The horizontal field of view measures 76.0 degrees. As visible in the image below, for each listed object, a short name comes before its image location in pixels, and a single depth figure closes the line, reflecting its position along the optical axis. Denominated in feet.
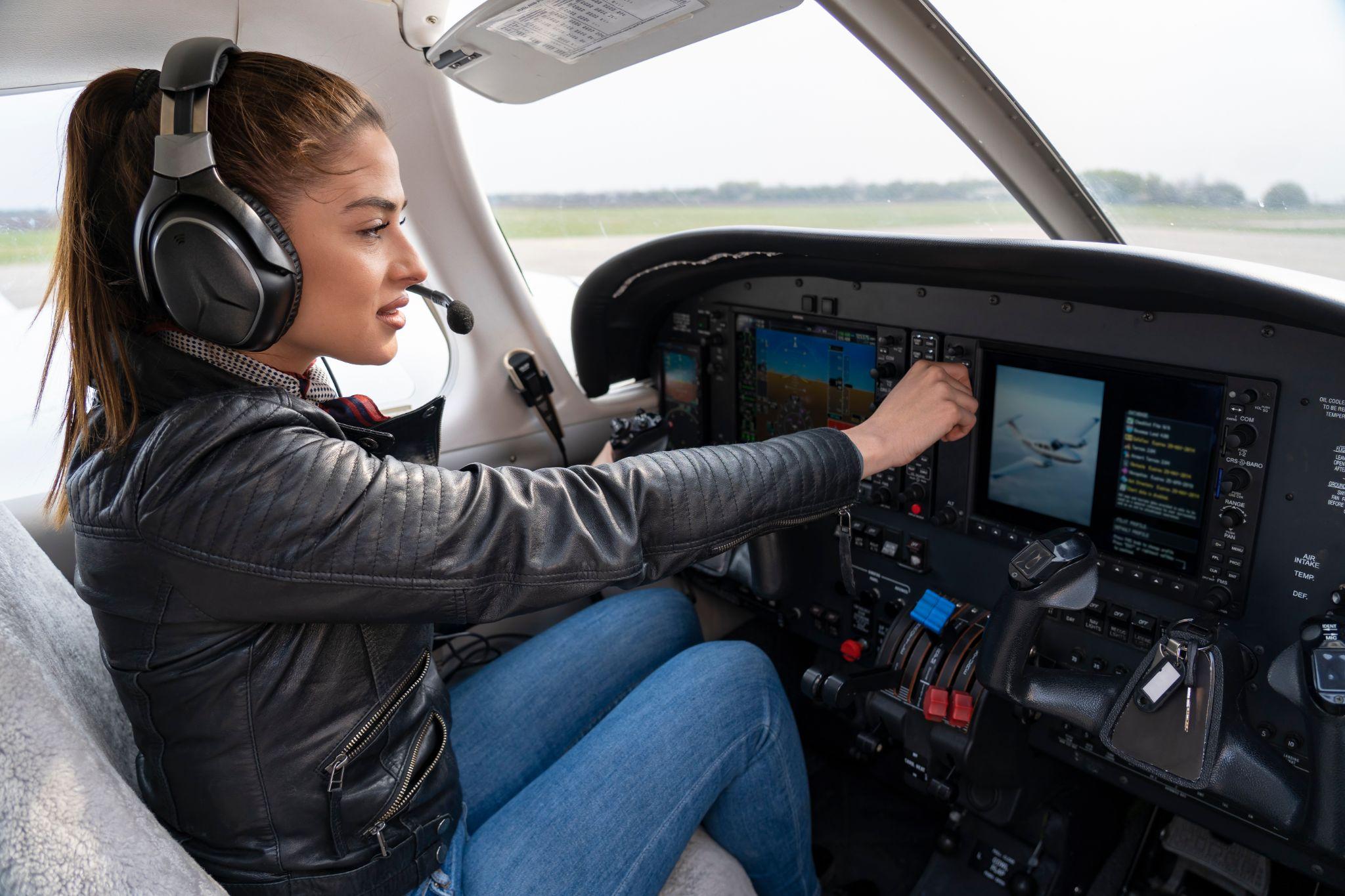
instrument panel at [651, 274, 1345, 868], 3.76
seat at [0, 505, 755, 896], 2.23
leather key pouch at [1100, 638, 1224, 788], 3.60
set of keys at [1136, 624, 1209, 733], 3.63
